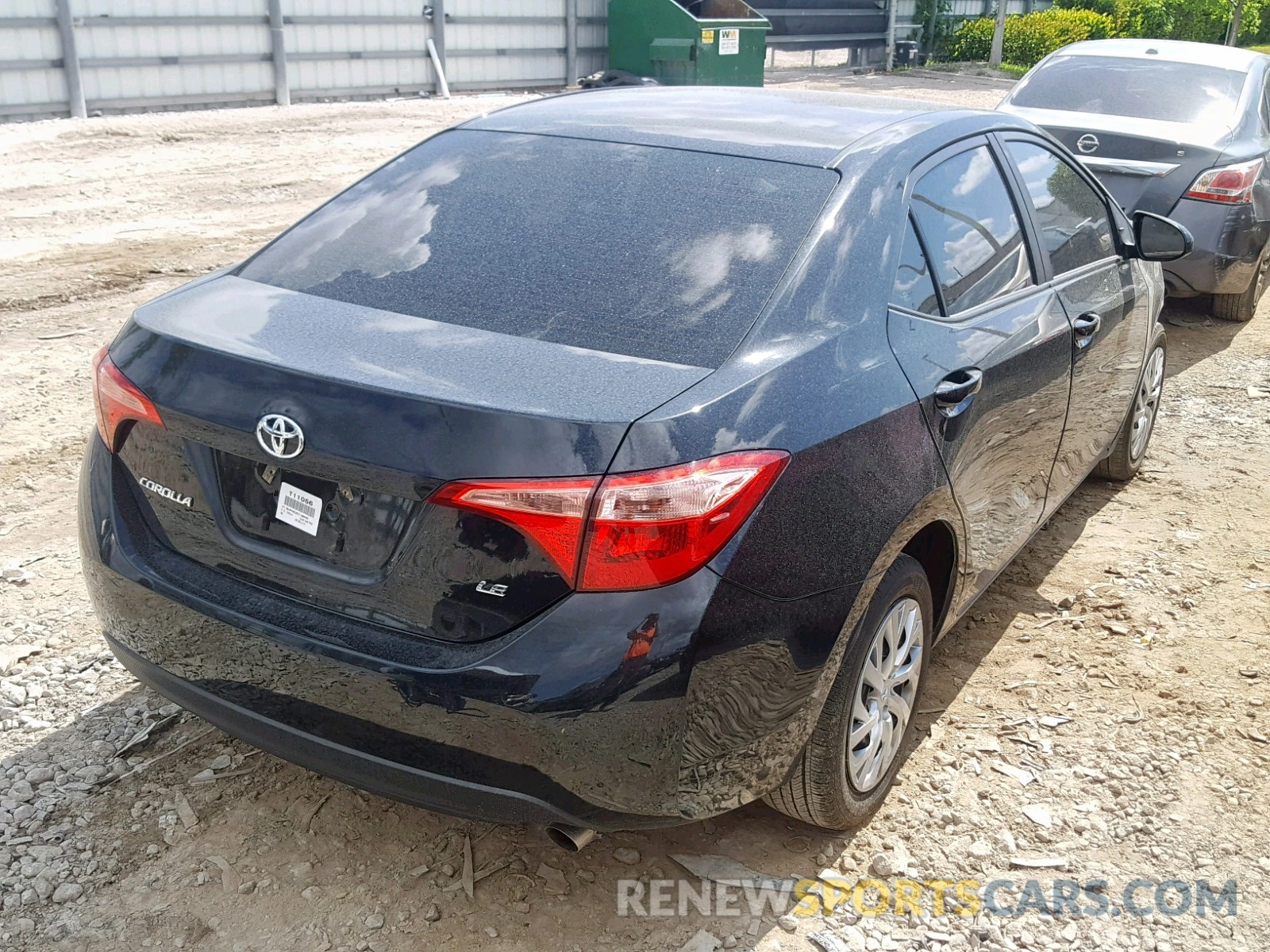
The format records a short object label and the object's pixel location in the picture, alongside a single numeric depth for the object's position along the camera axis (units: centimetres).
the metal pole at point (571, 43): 2073
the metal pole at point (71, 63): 1431
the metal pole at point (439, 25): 1902
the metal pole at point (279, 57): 1684
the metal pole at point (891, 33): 2917
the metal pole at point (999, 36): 2895
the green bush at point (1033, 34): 2994
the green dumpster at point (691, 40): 1841
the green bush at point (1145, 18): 3425
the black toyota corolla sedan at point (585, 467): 221
